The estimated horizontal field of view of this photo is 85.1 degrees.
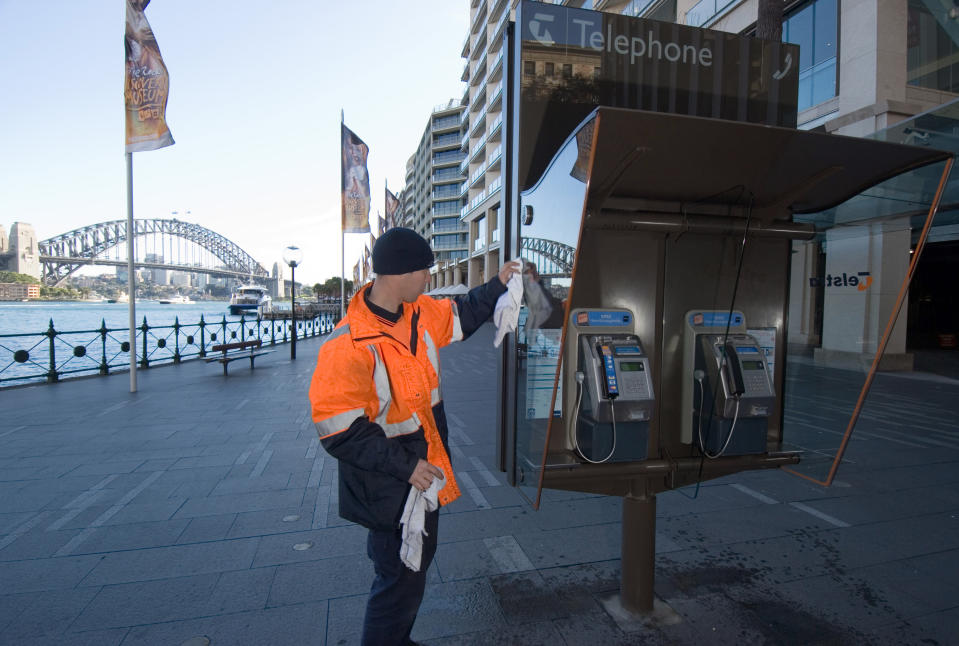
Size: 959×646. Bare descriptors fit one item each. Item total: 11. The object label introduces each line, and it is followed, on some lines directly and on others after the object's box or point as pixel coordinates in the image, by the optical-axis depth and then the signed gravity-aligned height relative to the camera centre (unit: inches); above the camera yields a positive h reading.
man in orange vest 75.7 -17.7
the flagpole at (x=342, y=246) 726.5 +90.3
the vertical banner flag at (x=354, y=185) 727.1 +165.2
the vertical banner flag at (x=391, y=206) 975.6 +180.4
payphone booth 94.5 +1.3
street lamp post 684.1 +50.9
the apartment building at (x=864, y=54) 439.2 +224.2
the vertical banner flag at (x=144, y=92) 349.1 +138.5
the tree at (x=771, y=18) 270.7 +152.6
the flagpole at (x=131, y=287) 364.5 +7.9
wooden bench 448.3 -48.5
